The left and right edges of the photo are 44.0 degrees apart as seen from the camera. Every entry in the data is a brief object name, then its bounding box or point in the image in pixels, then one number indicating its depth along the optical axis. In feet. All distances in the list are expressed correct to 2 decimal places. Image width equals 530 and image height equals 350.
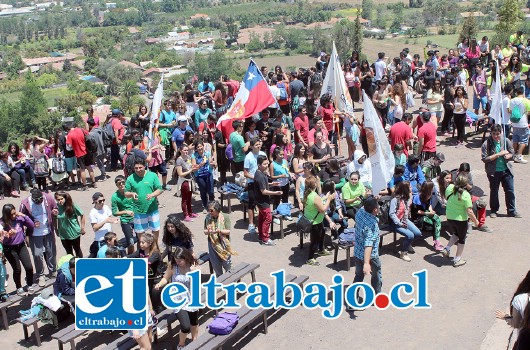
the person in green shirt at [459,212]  32.60
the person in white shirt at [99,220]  32.12
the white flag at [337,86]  47.11
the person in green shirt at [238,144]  42.09
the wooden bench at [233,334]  25.50
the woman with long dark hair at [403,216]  34.01
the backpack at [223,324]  26.20
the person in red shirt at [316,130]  42.42
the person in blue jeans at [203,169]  39.32
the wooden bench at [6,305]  29.19
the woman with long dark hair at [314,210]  32.83
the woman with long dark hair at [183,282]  26.27
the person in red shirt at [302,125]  45.93
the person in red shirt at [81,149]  44.98
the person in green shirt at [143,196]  33.19
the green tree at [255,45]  522.06
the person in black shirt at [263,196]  35.88
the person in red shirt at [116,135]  49.08
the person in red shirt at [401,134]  42.55
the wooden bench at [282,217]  37.37
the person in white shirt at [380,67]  61.87
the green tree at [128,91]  371.10
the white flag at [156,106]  42.34
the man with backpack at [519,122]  45.68
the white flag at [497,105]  40.83
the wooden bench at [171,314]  26.08
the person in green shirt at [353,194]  35.88
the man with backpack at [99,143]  47.39
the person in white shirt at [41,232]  31.96
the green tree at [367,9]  583.99
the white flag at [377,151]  36.22
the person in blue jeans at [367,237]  28.09
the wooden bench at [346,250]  32.86
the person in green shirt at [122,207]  33.47
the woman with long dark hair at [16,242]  30.42
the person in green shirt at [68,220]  32.12
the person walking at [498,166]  38.29
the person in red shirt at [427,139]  43.50
